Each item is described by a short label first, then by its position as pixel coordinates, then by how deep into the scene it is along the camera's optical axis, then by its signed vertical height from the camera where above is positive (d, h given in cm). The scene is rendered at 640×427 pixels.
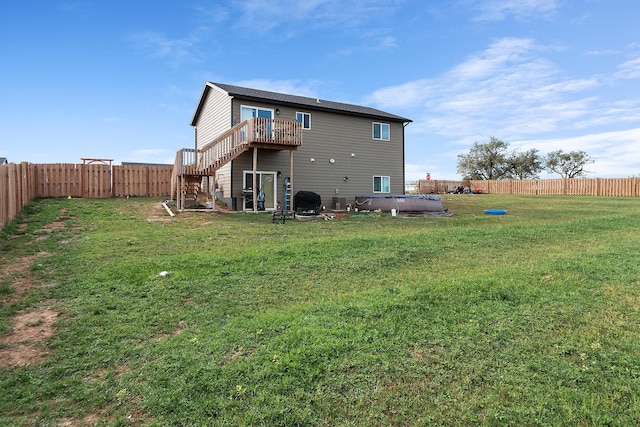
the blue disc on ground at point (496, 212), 1731 -53
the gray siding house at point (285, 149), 1538 +249
